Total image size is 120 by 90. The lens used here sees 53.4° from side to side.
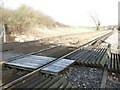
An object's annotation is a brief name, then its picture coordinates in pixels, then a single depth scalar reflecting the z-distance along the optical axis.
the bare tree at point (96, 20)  51.80
